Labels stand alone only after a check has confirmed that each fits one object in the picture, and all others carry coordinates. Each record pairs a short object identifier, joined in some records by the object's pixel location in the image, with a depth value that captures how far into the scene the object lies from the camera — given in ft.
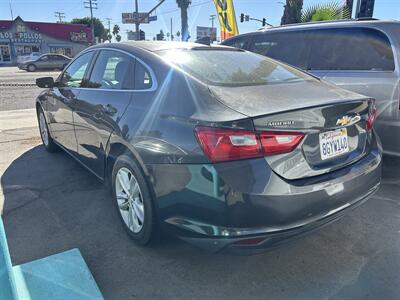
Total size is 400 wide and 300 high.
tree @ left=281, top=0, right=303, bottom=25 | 37.45
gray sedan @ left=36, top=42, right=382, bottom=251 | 6.52
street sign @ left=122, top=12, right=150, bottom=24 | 144.11
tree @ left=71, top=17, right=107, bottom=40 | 212.64
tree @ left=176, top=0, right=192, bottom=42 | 135.87
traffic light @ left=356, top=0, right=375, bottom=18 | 25.03
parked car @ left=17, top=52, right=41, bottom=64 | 105.39
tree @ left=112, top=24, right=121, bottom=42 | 296.92
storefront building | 144.97
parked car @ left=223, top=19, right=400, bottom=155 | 12.00
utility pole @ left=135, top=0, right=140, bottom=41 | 79.41
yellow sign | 42.14
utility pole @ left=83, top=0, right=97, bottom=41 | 186.09
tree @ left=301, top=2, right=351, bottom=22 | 28.58
